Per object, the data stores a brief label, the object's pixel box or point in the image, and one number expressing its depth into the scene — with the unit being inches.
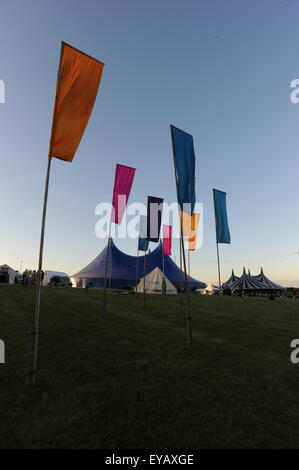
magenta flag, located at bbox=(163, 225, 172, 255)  791.1
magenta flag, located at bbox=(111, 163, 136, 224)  435.8
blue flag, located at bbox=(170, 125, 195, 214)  301.4
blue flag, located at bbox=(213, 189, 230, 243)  589.0
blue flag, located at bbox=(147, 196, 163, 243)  535.5
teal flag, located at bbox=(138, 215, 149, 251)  643.3
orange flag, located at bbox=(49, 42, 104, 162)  217.5
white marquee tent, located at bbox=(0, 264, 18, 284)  1613.2
